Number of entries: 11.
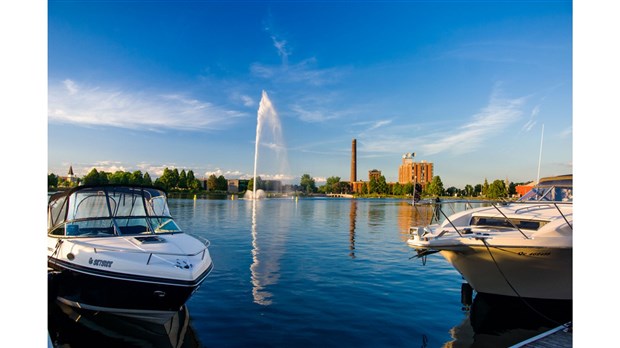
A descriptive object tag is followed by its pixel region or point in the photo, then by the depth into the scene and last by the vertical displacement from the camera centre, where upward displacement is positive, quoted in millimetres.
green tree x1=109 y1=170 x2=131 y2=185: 123938 +1216
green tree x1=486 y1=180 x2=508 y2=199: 116500 -1762
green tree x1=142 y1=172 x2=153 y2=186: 123050 +638
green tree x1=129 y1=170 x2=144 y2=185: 122688 +1237
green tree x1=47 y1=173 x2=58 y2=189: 89112 +87
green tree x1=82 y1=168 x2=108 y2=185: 113938 +1121
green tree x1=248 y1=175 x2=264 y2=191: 124469 -1135
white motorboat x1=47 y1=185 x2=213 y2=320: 8477 -1797
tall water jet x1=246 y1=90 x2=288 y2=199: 69288 +12814
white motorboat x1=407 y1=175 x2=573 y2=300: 9406 -1623
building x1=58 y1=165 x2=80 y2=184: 115662 +1038
